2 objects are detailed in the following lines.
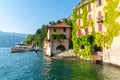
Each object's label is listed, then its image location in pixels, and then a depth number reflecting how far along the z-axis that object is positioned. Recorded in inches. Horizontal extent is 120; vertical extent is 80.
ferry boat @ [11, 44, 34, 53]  1514.9
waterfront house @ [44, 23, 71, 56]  902.1
